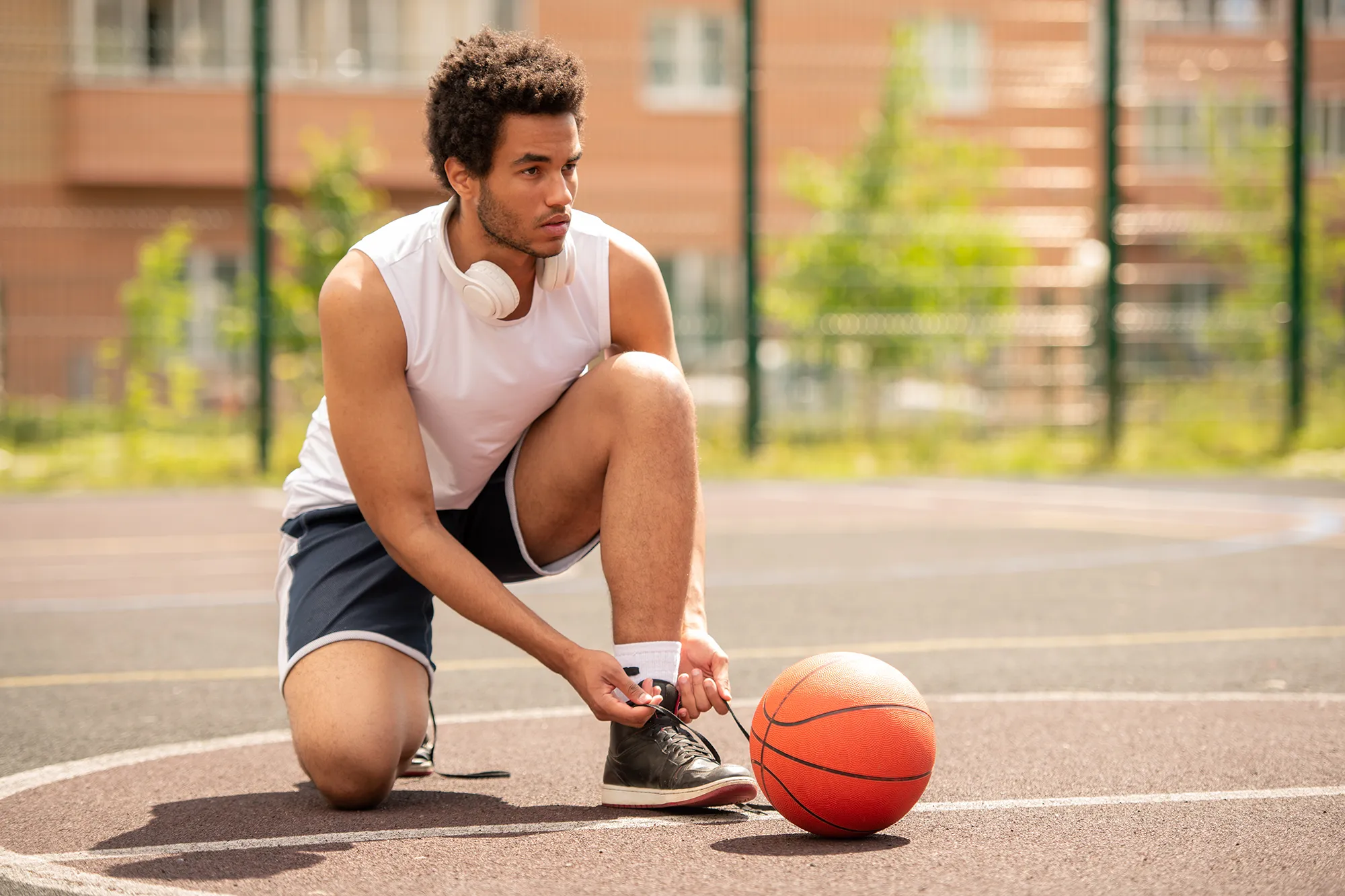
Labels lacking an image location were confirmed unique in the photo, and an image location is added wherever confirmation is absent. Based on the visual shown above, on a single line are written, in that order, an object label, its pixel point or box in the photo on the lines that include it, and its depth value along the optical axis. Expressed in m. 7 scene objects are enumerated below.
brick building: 16.58
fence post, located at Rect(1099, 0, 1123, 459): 15.78
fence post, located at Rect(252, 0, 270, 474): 14.47
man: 3.93
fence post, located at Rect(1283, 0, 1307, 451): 16.09
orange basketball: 3.58
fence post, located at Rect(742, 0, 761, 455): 15.27
